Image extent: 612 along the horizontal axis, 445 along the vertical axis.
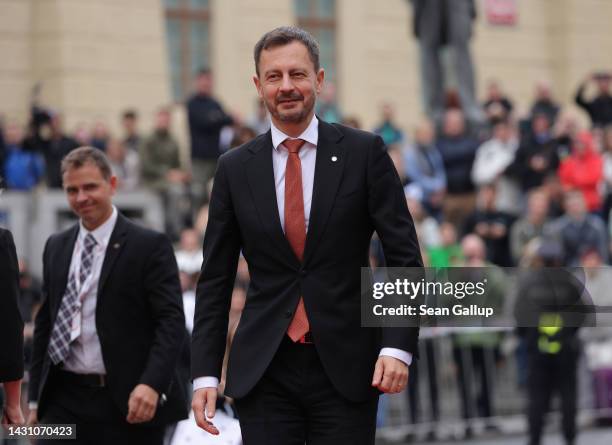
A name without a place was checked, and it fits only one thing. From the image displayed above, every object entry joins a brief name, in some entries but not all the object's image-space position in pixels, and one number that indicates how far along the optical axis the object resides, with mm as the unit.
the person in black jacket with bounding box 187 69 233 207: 32750
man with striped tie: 14219
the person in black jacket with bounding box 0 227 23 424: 13055
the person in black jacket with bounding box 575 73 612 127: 38937
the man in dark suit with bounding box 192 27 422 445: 11055
